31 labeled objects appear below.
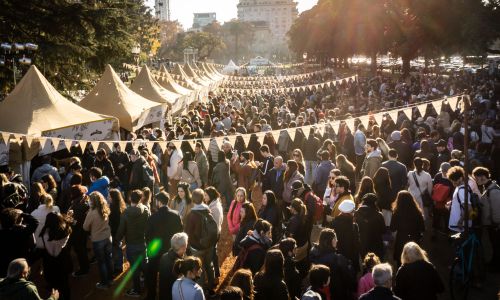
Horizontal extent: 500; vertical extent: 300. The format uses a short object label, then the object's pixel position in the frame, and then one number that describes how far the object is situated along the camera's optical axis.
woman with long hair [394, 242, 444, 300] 4.71
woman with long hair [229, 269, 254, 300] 4.22
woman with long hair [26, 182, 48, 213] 7.16
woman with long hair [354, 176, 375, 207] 6.89
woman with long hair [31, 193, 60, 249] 6.46
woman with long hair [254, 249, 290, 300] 4.41
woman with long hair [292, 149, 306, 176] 9.03
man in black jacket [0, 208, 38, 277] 5.67
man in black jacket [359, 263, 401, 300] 4.10
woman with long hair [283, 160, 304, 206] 8.27
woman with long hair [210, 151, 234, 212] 9.20
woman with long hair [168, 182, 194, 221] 6.98
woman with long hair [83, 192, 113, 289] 6.57
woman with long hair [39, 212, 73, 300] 6.05
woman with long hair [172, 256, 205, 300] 4.25
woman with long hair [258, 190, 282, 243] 6.60
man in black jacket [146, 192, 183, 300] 6.06
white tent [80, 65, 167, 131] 14.02
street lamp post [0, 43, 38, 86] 13.59
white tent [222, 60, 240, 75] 71.42
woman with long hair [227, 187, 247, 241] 6.65
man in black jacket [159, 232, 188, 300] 5.03
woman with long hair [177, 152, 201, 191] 9.82
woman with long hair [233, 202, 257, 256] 6.14
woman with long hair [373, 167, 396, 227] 7.54
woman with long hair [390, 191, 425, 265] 6.27
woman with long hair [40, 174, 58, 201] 7.82
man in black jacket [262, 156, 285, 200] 8.53
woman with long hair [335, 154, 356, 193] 8.99
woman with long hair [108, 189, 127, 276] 7.05
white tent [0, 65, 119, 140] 10.52
